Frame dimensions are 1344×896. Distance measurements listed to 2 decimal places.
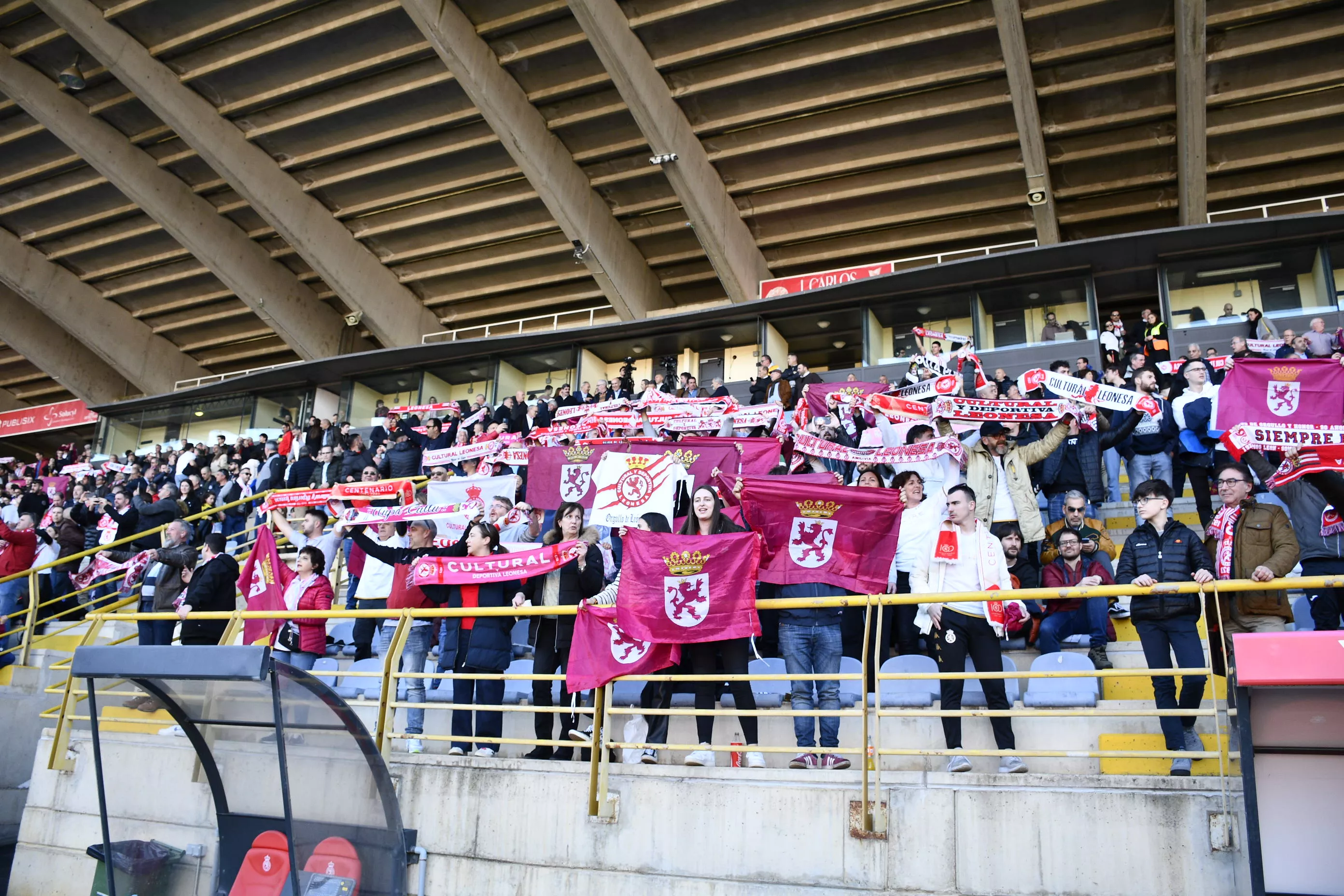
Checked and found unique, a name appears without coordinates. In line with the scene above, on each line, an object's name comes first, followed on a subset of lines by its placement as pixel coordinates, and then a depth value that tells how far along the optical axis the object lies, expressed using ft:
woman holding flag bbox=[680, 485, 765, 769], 22.47
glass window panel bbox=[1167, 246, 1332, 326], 62.59
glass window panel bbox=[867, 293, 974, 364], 69.26
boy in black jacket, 20.59
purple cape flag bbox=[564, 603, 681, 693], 22.71
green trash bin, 18.38
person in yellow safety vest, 51.93
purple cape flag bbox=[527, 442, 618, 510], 40.09
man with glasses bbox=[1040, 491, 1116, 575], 27.55
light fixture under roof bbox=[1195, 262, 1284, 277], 63.79
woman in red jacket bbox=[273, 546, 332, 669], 28.81
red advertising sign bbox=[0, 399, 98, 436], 121.90
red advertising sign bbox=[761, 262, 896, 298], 77.05
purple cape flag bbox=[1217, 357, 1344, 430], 31.91
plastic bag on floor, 24.08
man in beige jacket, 32.30
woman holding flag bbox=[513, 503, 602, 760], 24.54
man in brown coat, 20.26
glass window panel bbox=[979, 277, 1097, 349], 66.33
